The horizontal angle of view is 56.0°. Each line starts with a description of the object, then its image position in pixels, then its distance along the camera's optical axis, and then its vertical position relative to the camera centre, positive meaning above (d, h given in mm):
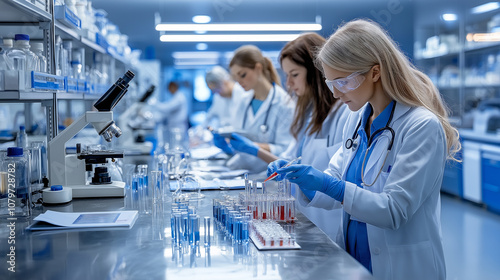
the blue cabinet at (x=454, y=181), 6191 -698
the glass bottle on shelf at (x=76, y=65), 2943 +427
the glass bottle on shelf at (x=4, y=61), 1992 +309
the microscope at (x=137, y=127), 4391 +67
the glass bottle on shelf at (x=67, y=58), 2739 +450
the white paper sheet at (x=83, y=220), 1670 -323
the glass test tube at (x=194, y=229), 1444 -299
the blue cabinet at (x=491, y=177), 5242 -547
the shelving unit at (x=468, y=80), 5544 +667
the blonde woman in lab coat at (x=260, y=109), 3519 +183
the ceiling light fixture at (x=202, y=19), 5654 +1377
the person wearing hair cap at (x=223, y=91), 5773 +518
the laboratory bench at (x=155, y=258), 1216 -358
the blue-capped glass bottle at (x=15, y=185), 1808 -199
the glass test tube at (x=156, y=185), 2004 -227
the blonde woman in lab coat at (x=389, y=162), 1591 -112
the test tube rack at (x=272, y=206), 1728 -275
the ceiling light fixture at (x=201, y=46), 9170 +1719
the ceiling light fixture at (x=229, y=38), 5676 +1191
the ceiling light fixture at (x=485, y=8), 5736 +1537
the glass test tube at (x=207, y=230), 1450 -311
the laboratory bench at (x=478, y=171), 5307 -506
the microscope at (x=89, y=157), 2162 -113
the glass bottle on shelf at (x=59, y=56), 2482 +429
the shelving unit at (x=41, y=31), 1938 +548
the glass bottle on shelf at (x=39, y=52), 2191 +382
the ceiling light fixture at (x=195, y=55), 10556 +1779
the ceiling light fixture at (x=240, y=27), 5230 +1211
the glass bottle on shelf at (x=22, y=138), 2396 -22
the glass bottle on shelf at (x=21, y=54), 1978 +341
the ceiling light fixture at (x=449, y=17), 6698 +1627
